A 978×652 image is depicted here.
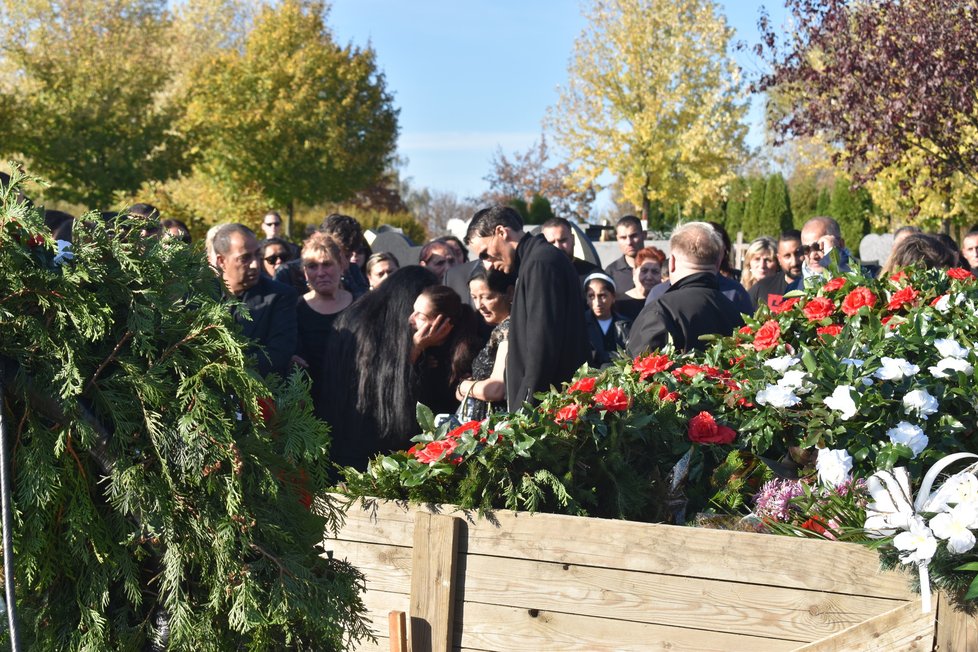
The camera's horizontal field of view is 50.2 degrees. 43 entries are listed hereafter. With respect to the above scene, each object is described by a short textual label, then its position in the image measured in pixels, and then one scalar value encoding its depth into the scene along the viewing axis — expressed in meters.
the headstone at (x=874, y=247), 16.86
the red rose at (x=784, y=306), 4.52
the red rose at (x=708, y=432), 3.52
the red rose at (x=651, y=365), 3.97
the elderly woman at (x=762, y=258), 8.12
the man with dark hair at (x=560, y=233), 7.22
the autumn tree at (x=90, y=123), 26.20
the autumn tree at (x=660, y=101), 30.25
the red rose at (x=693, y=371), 3.91
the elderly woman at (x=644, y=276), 7.57
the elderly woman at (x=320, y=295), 5.86
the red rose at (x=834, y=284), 4.47
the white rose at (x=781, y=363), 3.55
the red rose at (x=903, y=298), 4.24
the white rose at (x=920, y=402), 3.15
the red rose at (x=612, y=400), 3.45
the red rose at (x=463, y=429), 3.37
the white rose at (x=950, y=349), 3.36
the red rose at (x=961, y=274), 4.35
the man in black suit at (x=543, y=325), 4.62
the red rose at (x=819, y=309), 4.29
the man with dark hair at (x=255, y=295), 5.32
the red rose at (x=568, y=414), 3.36
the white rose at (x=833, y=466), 3.01
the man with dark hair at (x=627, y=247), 8.58
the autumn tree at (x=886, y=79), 11.59
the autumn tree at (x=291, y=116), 31.02
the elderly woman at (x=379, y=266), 7.45
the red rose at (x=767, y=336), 4.05
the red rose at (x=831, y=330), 4.09
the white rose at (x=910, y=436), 3.07
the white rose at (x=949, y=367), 3.27
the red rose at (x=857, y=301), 4.20
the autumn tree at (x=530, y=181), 45.93
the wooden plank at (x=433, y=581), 3.12
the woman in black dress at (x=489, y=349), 4.73
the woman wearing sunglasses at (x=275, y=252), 7.65
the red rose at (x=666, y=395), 3.73
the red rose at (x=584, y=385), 3.72
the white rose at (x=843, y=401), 3.16
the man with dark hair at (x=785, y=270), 7.80
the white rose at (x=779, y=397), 3.36
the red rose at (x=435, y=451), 3.27
